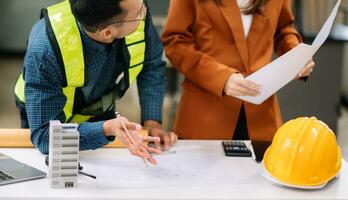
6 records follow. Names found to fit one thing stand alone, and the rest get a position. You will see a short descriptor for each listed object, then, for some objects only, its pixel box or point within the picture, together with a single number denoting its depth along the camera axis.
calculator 3.23
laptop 2.88
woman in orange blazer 3.51
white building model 2.81
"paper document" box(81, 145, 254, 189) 2.91
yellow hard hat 2.85
